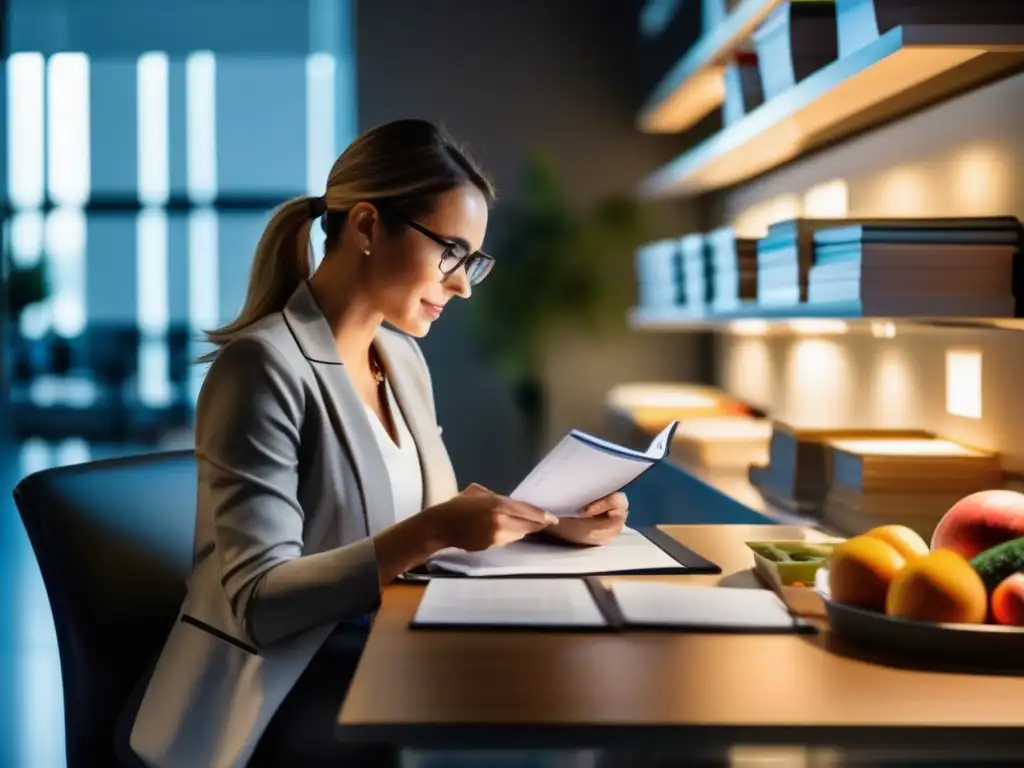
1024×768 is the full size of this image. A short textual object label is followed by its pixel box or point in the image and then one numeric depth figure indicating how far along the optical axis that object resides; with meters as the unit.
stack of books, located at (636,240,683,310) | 3.83
